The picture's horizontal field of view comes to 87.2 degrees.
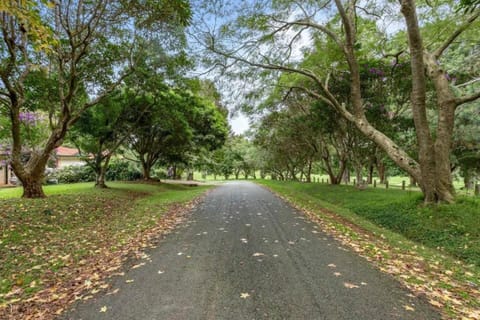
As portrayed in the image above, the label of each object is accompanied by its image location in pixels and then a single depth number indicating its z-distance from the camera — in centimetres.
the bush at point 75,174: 2100
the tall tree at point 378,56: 749
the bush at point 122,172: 2464
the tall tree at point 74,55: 737
